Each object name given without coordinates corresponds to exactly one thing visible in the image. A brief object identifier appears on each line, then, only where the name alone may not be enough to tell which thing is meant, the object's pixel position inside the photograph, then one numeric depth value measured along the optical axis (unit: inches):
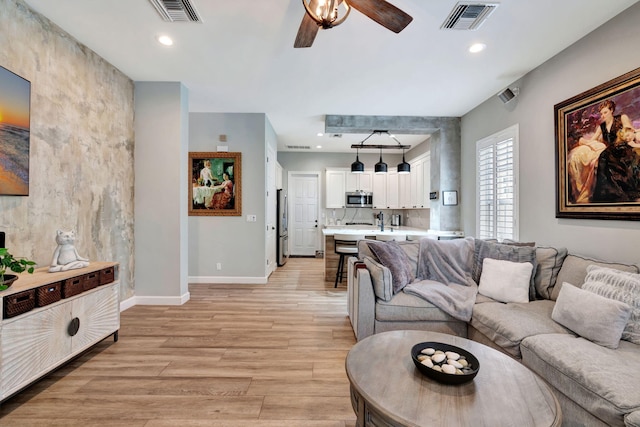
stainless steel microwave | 278.1
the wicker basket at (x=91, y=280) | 88.5
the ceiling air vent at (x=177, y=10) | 84.6
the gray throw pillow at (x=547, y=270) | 96.4
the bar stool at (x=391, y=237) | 176.1
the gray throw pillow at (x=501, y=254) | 99.9
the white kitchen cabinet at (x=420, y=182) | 213.5
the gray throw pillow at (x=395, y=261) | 104.0
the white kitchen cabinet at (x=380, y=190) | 283.7
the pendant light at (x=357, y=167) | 216.5
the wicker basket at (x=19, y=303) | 65.4
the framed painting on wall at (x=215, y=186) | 180.7
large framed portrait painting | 85.8
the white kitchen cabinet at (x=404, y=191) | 255.6
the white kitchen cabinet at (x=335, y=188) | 283.7
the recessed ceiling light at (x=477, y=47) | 106.5
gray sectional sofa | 53.9
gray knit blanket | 101.2
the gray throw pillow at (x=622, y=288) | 66.4
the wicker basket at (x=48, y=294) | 73.2
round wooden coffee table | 41.0
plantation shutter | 138.3
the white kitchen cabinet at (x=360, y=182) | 283.3
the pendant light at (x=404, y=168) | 213.6
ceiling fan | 66.1
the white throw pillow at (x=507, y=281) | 95.4
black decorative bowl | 47.6
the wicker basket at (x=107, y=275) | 95.6
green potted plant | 65.9
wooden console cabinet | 65.7
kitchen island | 180.7
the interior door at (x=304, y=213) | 288.8
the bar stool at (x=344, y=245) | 171.2
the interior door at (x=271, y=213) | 195.5
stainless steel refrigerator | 239.1
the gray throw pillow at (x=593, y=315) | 64.6
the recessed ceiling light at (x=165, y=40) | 103.6
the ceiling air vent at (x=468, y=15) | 85.2
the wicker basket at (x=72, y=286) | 81.2
